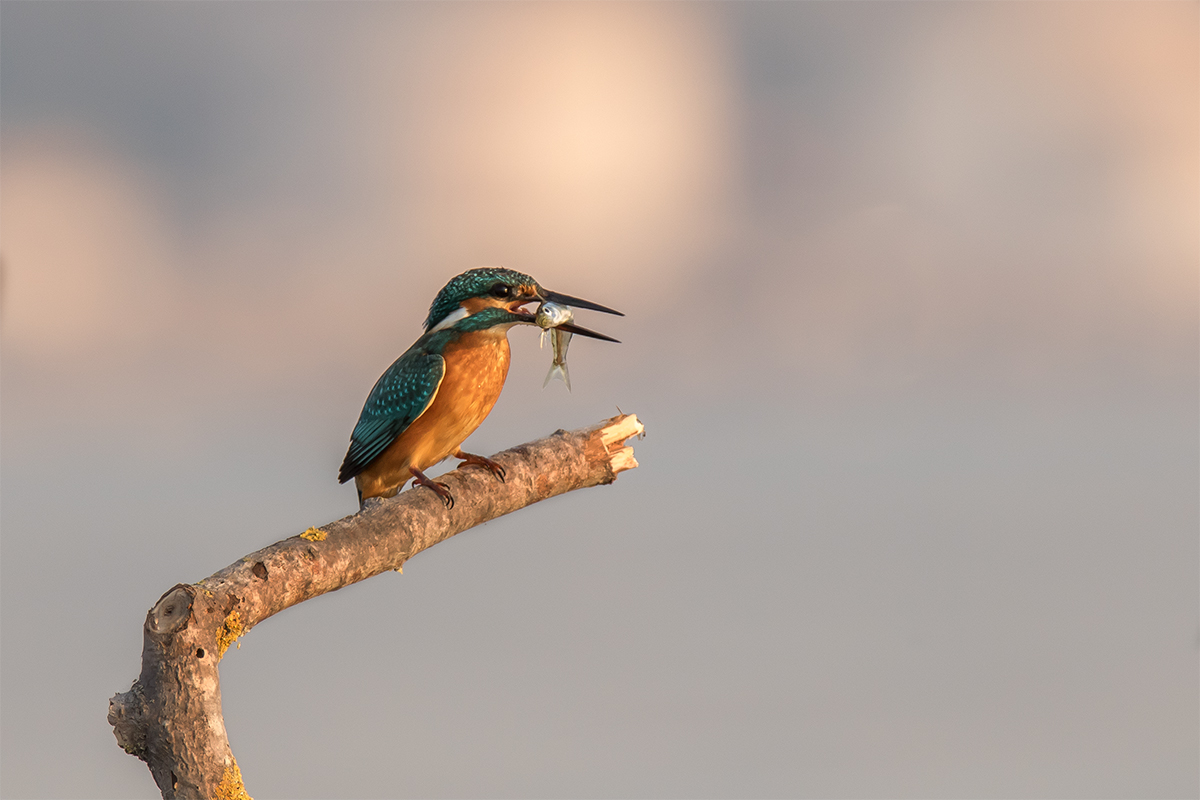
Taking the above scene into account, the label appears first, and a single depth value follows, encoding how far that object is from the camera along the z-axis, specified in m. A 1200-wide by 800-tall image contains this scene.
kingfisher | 9.83
